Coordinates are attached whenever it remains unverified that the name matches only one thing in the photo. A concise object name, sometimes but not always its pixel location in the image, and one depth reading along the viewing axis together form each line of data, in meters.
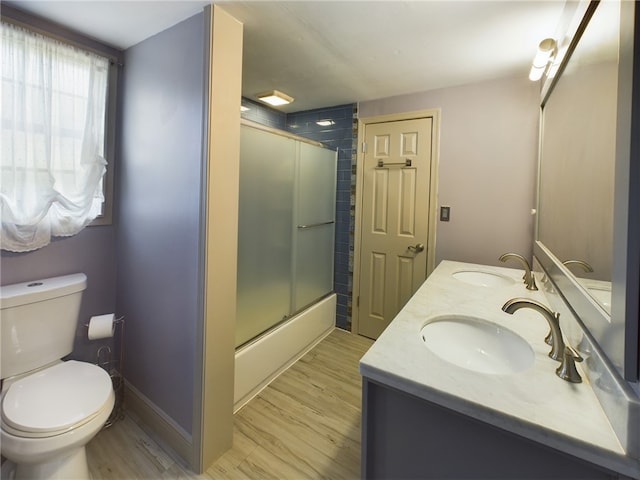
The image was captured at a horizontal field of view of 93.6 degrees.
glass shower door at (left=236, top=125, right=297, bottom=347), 1.90
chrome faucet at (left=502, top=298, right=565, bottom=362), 0.86
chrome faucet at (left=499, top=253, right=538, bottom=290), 1.61
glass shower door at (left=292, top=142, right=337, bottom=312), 2.47
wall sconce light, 1.37
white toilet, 1.15
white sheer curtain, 1.44
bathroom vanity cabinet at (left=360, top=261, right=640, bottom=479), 0.62
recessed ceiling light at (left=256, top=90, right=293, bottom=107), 2.28
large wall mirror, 0.61
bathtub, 1.93
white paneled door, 2.56
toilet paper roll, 1.68
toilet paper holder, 1.87
